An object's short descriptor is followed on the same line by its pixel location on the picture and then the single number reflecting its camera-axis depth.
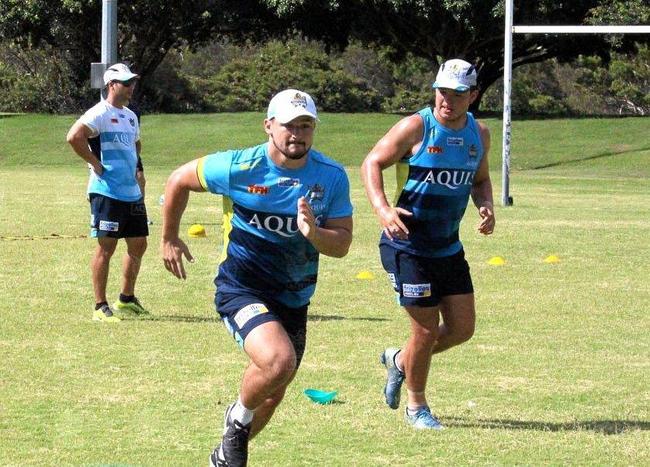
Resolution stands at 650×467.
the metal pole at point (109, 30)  26.23
